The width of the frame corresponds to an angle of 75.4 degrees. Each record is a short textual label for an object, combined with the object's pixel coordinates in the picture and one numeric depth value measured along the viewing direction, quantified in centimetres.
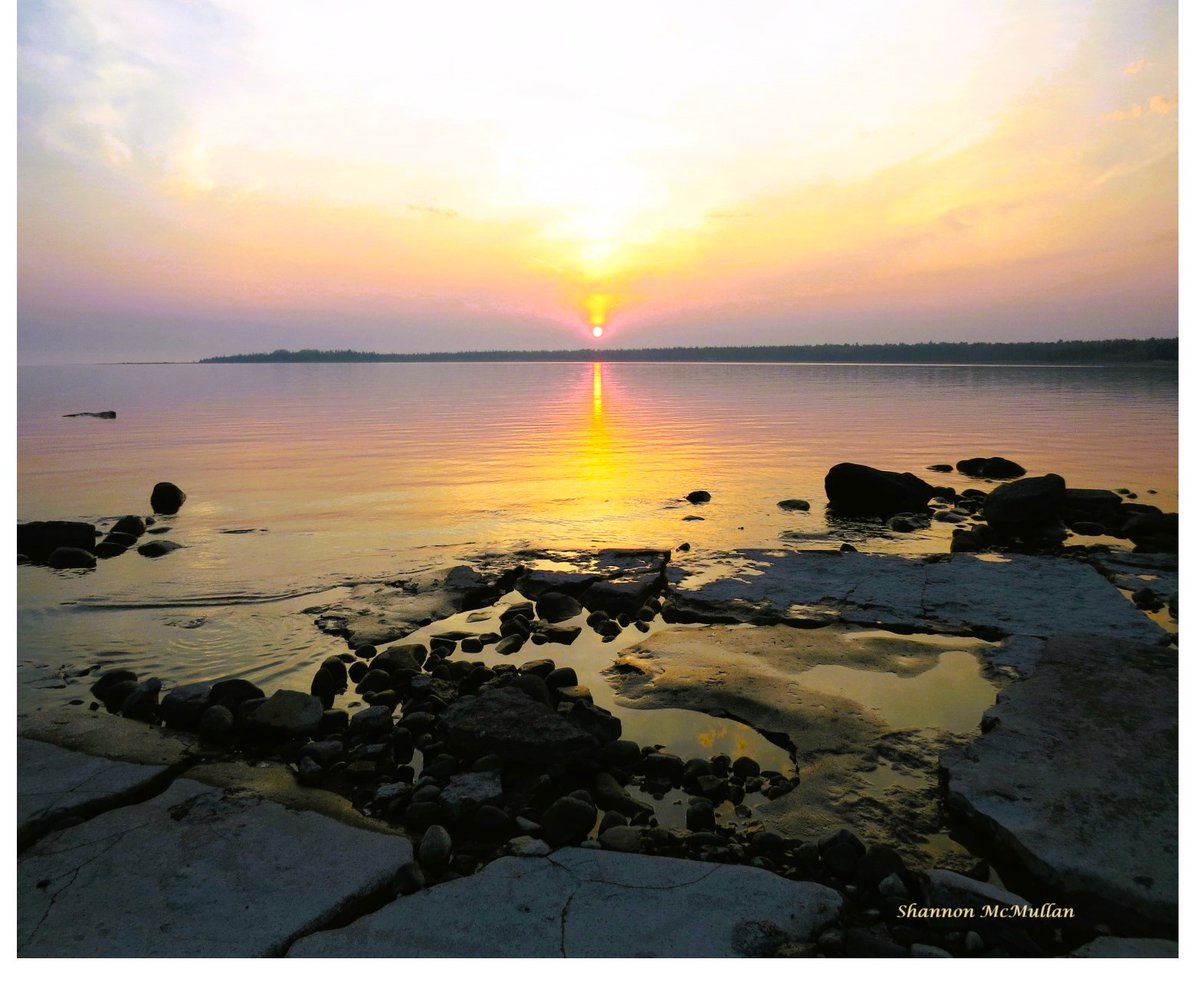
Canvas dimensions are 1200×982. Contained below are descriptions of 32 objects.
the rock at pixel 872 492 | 1162
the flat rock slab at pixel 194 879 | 310
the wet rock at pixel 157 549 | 970
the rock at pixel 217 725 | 485
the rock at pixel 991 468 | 1562
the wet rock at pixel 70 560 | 922
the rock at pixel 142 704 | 520
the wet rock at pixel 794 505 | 1208
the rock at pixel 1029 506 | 1030
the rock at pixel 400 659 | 579
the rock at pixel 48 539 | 958
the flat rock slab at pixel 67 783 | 389
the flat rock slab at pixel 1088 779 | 332
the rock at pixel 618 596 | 724
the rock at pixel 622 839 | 365
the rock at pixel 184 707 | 502
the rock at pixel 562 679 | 562
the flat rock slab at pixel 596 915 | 304
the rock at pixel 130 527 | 1066
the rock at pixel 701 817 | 387
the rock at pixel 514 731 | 444
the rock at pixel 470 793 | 394
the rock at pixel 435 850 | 359
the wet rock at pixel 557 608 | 713
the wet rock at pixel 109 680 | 552
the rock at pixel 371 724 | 482
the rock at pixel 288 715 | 482
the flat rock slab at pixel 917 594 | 648
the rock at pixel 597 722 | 465
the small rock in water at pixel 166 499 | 1260
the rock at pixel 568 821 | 379
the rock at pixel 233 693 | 513
